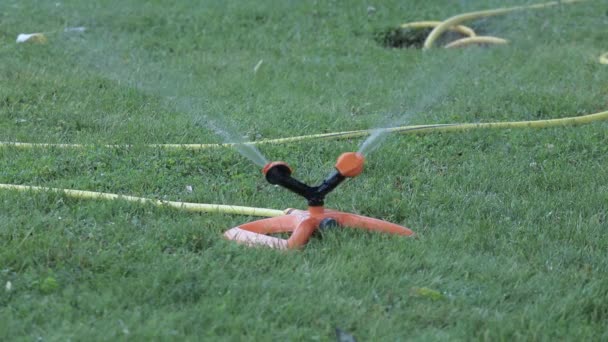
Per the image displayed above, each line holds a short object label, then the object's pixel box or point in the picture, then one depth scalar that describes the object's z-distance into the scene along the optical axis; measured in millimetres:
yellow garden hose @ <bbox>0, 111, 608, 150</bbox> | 9859
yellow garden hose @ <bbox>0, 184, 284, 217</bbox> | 8094
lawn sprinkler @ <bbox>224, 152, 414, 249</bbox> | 7387
